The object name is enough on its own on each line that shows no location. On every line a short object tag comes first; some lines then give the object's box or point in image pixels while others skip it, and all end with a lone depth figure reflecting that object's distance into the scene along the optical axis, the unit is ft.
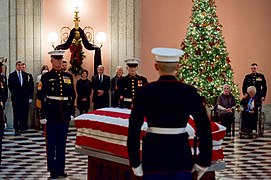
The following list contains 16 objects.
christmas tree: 53.21
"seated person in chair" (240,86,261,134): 46.37
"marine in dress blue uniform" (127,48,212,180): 15.34
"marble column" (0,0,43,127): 53.88
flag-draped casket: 21.18
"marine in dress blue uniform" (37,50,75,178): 28.60
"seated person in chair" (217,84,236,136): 46.82
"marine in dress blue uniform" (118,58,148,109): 31.58
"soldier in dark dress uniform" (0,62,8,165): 28.92
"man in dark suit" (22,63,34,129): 49.90
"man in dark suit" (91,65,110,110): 51.75
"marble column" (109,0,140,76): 55.62
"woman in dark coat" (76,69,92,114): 52.21
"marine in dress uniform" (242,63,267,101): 52.01
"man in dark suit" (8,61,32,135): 49.06
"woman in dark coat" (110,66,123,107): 49.90
